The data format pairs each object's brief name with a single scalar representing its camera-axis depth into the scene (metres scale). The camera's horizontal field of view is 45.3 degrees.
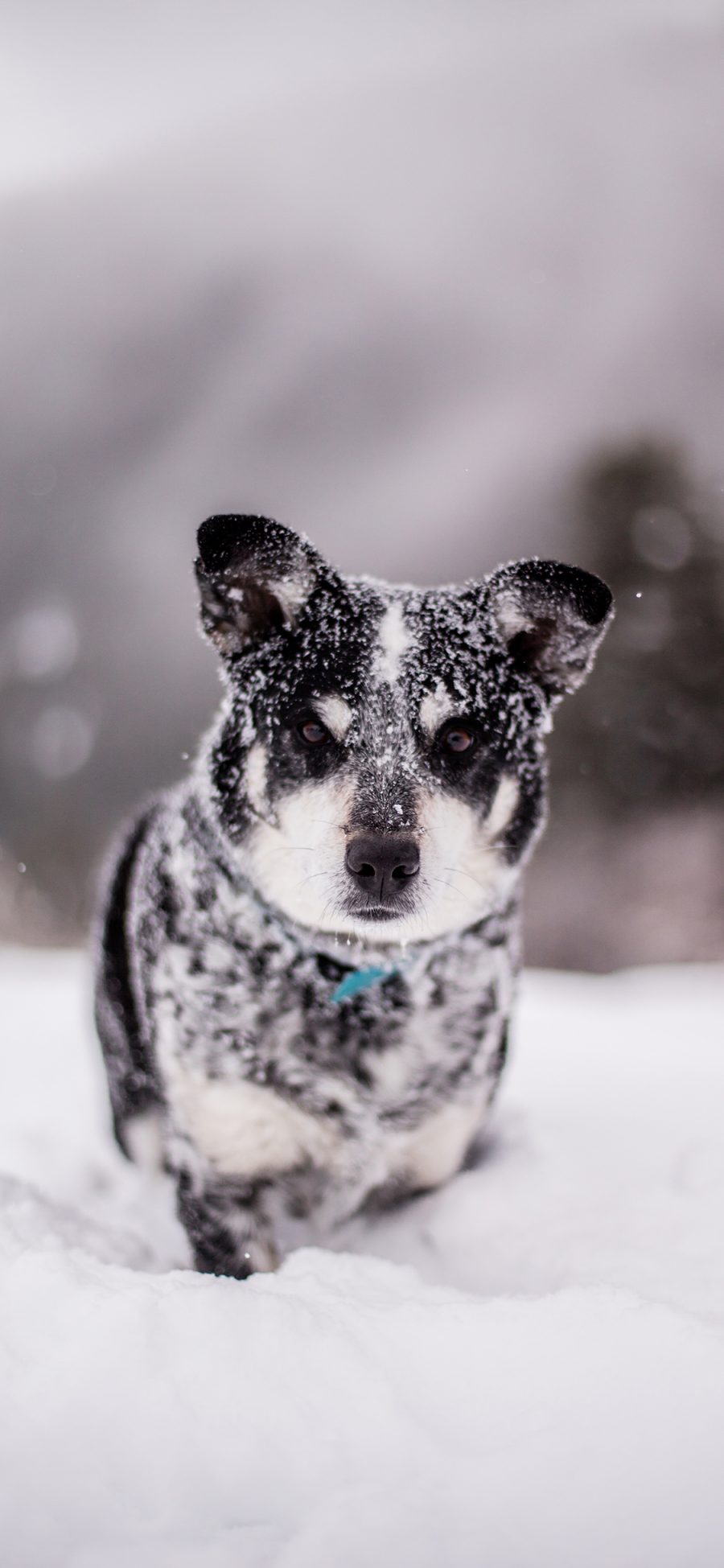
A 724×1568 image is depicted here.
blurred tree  10.34
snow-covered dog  2.29
